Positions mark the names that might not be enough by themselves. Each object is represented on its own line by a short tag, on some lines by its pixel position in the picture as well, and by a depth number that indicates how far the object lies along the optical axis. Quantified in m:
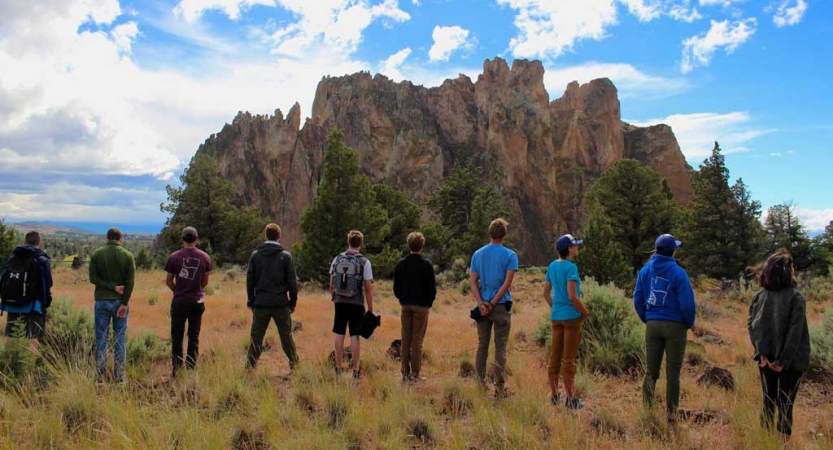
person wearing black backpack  6.16
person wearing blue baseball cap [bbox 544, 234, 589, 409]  5.25
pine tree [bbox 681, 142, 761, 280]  25.70
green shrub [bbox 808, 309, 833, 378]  6.57
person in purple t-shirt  6.20
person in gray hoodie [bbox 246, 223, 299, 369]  6.34
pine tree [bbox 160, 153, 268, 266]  32.66
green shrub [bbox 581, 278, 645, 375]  7.25
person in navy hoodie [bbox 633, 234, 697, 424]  4.73
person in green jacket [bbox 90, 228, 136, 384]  5.95
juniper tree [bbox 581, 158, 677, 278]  30.56
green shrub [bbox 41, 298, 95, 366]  6.19
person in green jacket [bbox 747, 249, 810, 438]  4.19
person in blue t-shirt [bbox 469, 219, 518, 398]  5.57
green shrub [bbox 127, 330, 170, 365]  6.76
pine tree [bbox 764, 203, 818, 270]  24.64
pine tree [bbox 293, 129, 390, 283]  20.61
